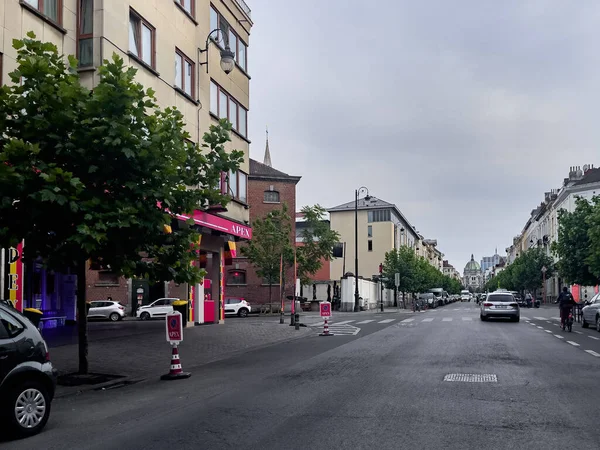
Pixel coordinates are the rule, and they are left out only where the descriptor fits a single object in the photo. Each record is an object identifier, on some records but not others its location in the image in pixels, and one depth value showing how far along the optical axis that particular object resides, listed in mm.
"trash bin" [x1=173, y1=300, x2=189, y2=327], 25297
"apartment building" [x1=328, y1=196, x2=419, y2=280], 93375
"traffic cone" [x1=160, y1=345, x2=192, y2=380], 11414
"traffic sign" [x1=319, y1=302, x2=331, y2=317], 22906
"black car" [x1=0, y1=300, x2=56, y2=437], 6684
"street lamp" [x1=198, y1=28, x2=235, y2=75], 18844
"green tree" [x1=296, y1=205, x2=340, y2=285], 49812
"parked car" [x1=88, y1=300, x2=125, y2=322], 37150
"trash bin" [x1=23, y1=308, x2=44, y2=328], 15552
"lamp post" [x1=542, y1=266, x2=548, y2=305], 76344
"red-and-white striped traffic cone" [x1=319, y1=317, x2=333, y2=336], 22094
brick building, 54312
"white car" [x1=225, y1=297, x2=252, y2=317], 43656
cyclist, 23388
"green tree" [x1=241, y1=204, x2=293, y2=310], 46438
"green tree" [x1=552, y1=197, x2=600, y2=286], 38094
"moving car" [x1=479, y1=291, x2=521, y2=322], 30172
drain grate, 10195
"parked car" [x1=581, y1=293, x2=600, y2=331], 24347
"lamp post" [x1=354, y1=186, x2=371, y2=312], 49706
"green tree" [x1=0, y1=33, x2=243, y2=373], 9602
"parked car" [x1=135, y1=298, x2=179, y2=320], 38781
